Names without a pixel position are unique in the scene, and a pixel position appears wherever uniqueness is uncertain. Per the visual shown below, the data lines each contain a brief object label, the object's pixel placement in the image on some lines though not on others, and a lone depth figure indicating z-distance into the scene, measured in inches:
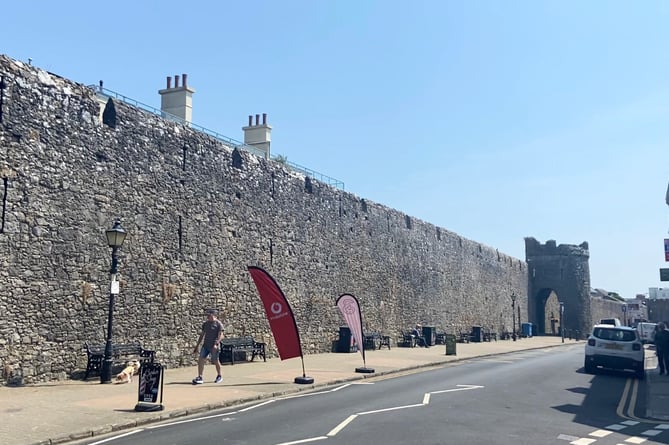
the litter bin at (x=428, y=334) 1218.0
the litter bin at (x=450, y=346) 939.3
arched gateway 2212.1
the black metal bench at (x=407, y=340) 1185.5
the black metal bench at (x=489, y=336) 1568.0
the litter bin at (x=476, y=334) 1495.9
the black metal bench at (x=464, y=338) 1454.2
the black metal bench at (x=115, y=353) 549.3
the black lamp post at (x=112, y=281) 518.9
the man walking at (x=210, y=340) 523.5
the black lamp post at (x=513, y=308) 1942.7
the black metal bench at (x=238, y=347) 722.2
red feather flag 552.1
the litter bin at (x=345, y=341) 981.2
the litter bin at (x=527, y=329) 1974.7
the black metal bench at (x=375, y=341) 1053.2
